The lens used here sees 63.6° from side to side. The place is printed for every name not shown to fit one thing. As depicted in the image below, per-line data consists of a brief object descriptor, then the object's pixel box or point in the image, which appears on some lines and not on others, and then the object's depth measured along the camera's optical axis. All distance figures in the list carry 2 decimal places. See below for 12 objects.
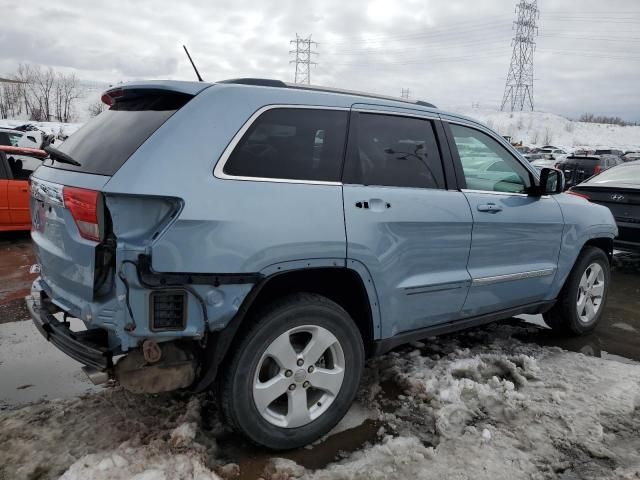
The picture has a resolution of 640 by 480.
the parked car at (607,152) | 34.79
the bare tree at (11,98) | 97.00
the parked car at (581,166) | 16.10
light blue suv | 2.36
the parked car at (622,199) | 7.01
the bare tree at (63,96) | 100.77
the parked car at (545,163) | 26.76
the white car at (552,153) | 36.69
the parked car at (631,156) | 24.88
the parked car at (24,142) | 8.11
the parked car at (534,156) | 35.15
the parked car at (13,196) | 7.79
